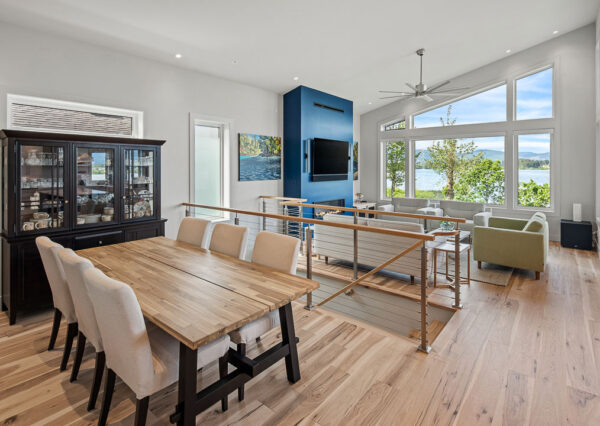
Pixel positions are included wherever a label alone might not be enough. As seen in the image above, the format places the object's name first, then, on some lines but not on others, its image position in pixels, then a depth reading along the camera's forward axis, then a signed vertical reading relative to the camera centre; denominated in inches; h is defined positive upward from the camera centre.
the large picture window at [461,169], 298.5 +35.1
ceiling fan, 225.3 +77.5
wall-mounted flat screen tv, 271.9 +40.8
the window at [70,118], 141.2 +41.9
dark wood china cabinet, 123.1 +4.3
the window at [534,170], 274.7 +30.4
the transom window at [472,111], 292.0 +87.9
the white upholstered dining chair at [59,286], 86.2 -20.5
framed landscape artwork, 236.7 +36.9
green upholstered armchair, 172.7 -20.9
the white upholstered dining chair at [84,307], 70.8 -21.4
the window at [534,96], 270.1 +90.2
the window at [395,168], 353.7 +41.4
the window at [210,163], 216.2 +29.4
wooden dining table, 61.2 -19.1
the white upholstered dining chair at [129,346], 58.3 -25.0
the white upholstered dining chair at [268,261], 78.3 -15.1
